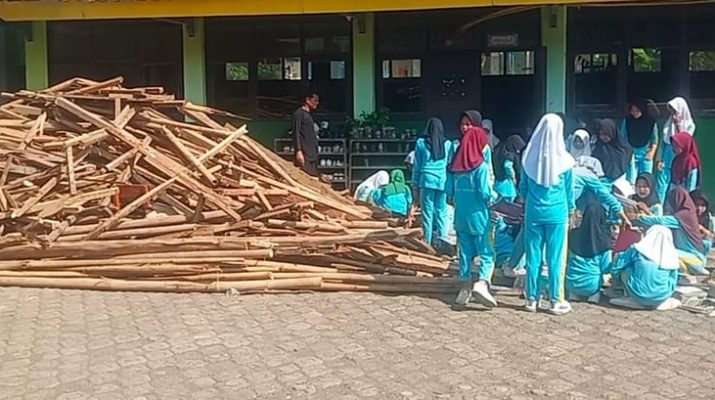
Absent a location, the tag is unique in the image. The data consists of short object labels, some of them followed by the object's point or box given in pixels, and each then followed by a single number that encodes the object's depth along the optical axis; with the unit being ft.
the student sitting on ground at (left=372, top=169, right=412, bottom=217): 41.09
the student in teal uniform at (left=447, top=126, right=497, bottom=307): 27.73
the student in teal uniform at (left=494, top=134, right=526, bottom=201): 33.83
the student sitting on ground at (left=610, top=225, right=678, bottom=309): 26.73
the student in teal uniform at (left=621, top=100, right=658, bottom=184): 43.24
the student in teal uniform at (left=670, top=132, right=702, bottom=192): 35.68
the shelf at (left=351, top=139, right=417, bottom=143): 50.47
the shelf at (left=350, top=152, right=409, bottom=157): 50.57
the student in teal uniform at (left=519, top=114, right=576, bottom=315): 26.02
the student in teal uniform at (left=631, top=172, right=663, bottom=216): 29.86
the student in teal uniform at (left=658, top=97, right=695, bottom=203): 40.27
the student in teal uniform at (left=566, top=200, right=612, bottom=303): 27.58
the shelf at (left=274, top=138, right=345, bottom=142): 50.92
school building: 50.21
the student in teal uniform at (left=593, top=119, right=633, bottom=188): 36.11
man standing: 42.68
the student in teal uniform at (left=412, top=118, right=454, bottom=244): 36.41
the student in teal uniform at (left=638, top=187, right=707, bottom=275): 28.66
